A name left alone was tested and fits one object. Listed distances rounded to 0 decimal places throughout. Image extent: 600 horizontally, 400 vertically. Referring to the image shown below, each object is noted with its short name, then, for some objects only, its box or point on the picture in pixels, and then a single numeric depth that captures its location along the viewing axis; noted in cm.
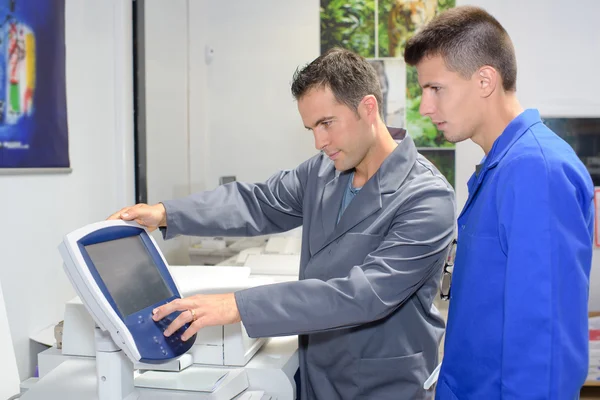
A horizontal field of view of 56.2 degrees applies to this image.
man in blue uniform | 85
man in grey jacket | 118
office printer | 117
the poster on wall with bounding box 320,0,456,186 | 343
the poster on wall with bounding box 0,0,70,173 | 173
